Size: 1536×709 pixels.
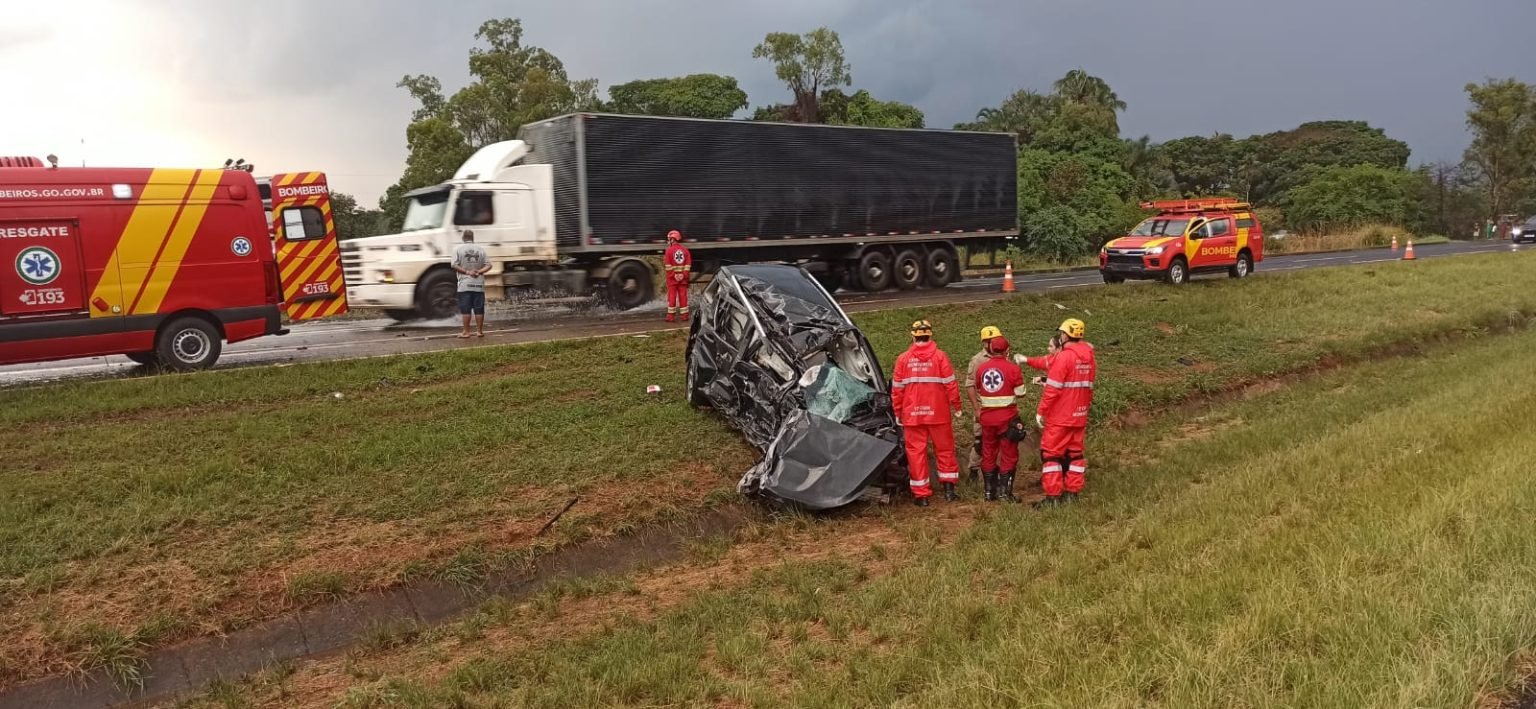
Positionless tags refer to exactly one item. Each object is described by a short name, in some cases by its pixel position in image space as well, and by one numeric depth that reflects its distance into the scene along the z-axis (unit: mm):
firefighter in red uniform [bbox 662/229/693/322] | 15023
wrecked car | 6773
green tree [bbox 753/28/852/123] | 55469
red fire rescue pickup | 19828
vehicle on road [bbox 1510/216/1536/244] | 34125
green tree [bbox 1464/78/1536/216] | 55062
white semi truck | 15977
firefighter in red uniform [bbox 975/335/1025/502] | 6762
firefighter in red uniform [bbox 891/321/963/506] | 6754
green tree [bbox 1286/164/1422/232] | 52625
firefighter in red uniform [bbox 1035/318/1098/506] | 6492
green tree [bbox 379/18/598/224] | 39844
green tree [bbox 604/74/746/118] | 54750
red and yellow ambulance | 9797
